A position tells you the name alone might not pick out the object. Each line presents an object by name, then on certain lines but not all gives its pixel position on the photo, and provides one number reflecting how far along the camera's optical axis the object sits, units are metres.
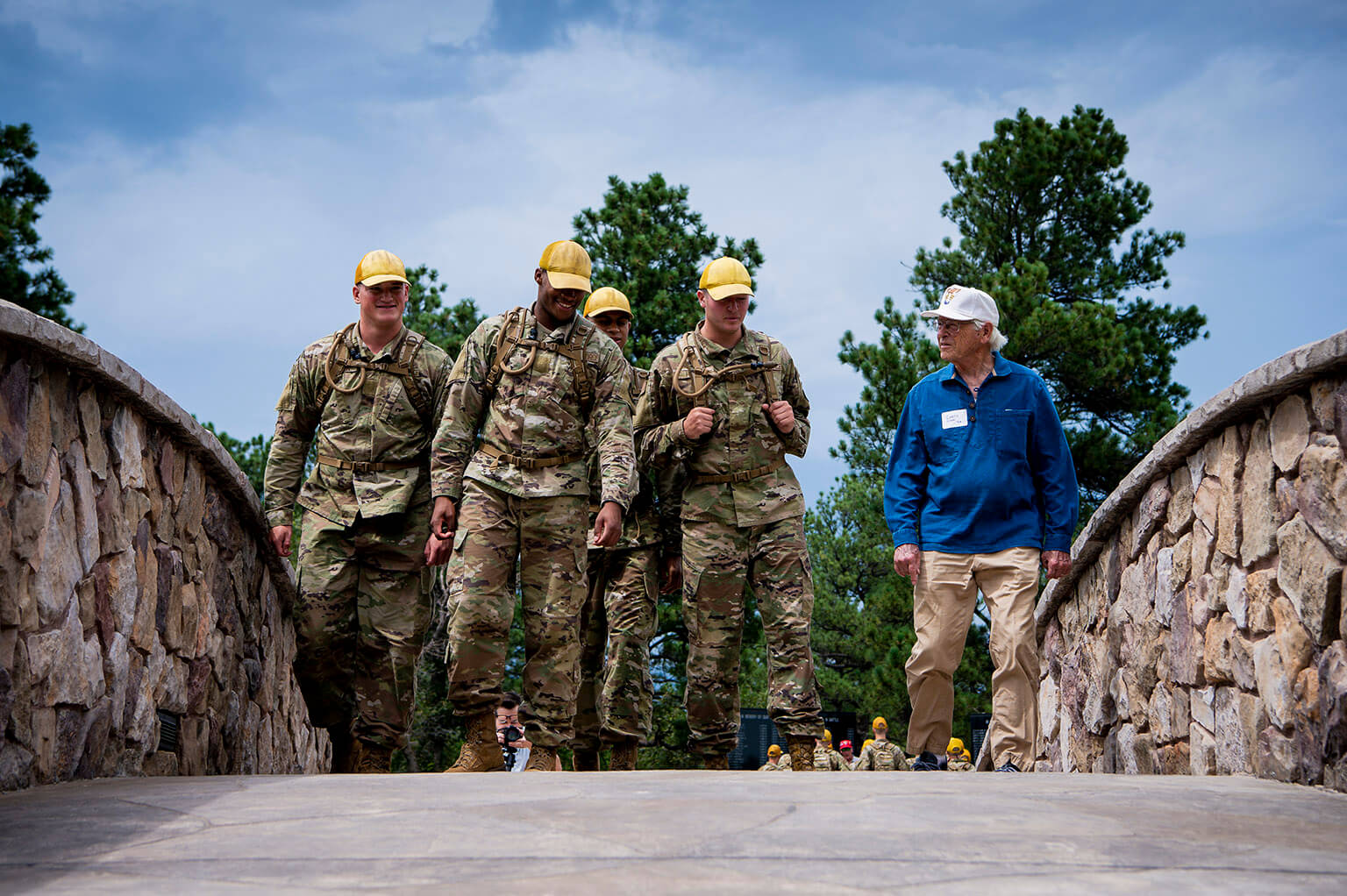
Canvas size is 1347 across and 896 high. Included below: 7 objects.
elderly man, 5.66
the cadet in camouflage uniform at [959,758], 14.84
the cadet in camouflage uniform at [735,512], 6.47
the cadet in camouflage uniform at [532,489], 5.82
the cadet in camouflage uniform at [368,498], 6.47
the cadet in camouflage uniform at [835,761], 12.24
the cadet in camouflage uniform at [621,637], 7.19
